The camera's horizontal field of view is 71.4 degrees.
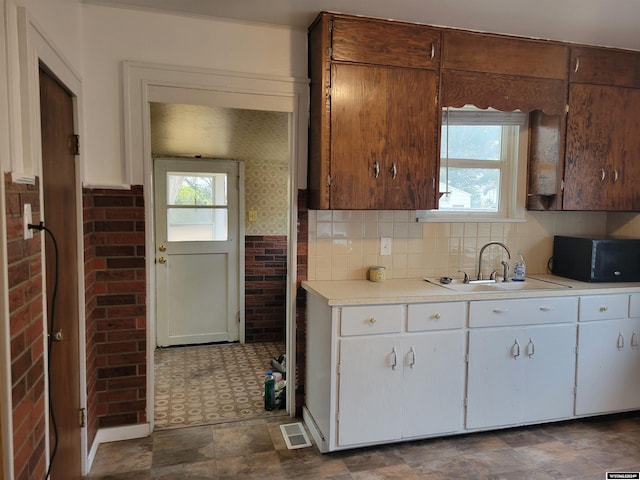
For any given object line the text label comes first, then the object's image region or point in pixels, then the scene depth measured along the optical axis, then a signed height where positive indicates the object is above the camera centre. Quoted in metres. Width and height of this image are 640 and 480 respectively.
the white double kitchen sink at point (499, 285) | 2.71 -0.46
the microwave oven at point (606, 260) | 2.84 -0.29
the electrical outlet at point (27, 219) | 1.42 -0.04
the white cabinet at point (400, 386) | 2.33 -0.94
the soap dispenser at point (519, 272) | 2.97 -0.40
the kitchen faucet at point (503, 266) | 2.94 -0.36
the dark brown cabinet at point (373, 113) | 2.43 +0.55
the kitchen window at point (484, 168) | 3.05 +0.31
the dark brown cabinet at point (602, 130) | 2.83 +0.54
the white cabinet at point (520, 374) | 2.52 -0.94
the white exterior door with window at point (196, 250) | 4.21 -0.40
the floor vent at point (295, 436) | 2.50 -1.31
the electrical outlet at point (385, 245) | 2.89 -0.22
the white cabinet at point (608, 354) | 2.69 -0.86
